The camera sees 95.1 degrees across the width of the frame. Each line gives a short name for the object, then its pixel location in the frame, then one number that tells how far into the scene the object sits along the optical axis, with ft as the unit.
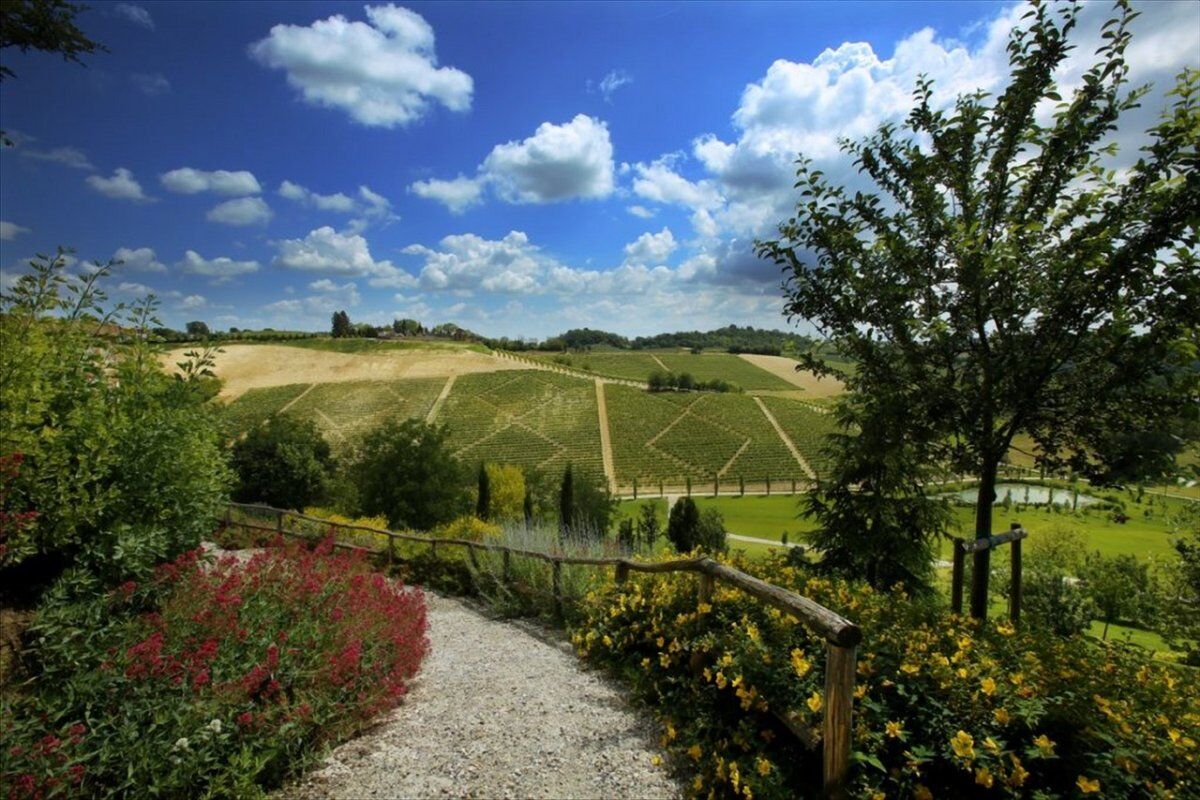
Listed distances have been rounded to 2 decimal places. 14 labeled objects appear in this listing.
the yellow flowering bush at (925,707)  7.08
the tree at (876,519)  26.94
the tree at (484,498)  99.40
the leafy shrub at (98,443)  11.39
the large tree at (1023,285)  10.01
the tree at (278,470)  110.22
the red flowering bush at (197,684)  9.77
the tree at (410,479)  93.35
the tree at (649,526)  101.73
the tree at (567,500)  99.60
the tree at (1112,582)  57.52
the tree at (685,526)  88.84
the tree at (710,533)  91.83
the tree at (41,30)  18.97
